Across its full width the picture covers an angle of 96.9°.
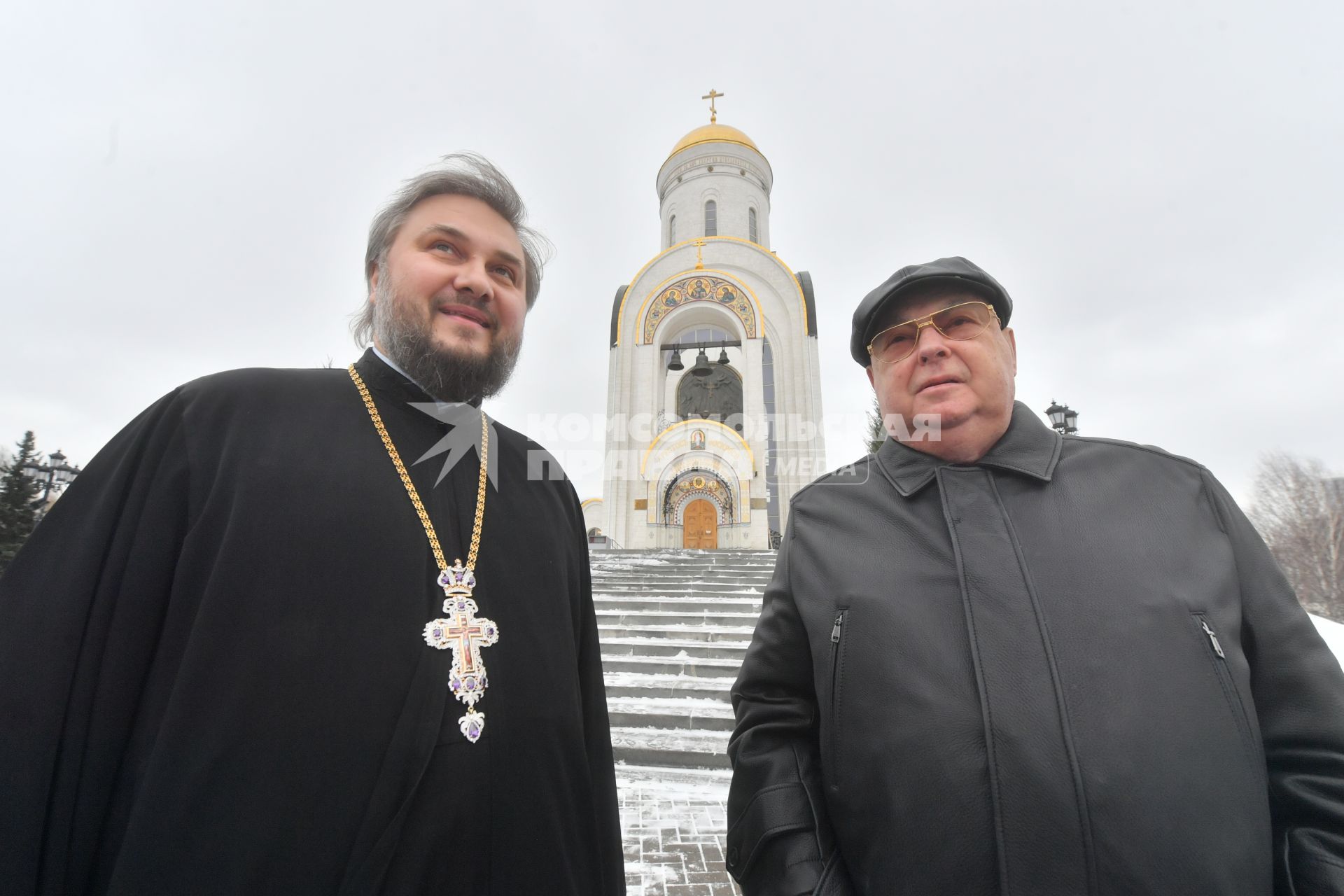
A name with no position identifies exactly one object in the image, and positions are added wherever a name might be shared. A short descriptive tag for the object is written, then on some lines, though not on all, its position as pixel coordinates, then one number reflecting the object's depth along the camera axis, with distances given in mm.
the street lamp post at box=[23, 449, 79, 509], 10648
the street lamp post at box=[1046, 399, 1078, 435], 8234
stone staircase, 4895
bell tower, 14977
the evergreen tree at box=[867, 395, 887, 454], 19016
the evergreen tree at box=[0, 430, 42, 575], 14589
